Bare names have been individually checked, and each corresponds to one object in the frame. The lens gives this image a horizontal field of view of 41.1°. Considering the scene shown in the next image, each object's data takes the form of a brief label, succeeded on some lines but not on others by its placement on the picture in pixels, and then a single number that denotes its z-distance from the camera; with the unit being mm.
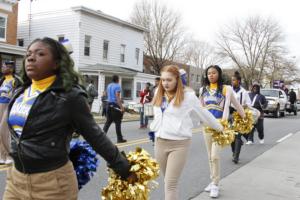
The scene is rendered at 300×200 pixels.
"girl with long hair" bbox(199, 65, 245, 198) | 5898
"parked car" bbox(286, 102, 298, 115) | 29344
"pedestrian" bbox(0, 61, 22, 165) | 7031
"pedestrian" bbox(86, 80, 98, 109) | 14484
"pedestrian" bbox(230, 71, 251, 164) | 8437
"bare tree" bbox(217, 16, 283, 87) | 55625
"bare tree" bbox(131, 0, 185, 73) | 43312
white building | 26891
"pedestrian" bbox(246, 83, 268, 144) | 12320
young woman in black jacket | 2443
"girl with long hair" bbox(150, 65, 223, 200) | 4344
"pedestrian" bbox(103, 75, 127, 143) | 10898
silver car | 24422
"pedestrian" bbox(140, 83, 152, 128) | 15362
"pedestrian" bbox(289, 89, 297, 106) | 28984
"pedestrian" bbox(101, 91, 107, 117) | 18039
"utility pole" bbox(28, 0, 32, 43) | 30172
